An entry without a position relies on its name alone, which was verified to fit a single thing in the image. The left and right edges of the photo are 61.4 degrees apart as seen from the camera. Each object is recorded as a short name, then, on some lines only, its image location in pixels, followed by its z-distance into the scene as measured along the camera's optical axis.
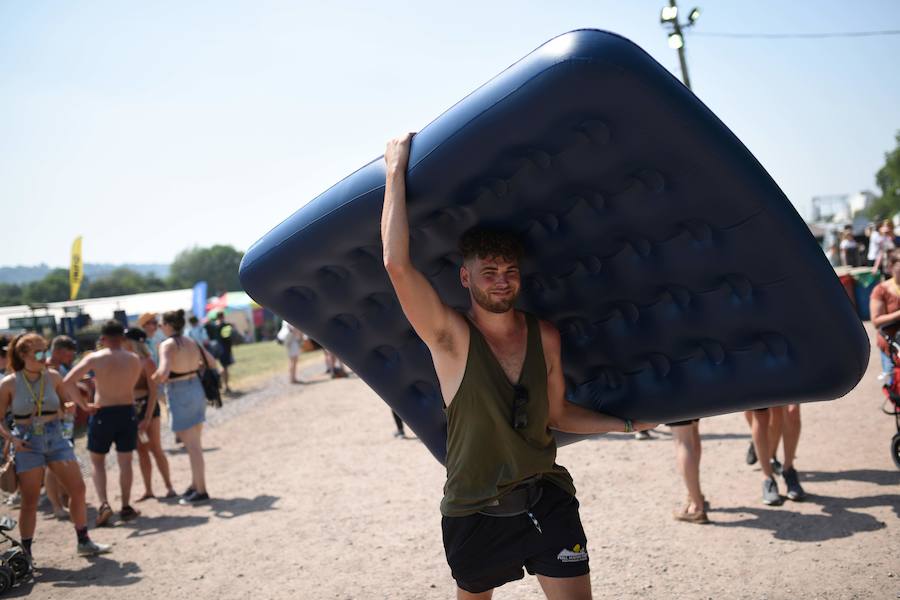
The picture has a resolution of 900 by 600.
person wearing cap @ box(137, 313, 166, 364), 9.72
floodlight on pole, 16.05
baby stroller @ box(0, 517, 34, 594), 5.62
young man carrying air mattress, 2.83
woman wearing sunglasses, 6.09
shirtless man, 7.21
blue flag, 25.94
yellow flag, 29.92
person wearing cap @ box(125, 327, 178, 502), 7.95
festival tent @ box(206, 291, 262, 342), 43.09
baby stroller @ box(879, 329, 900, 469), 5.97
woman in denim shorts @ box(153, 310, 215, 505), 7.78
